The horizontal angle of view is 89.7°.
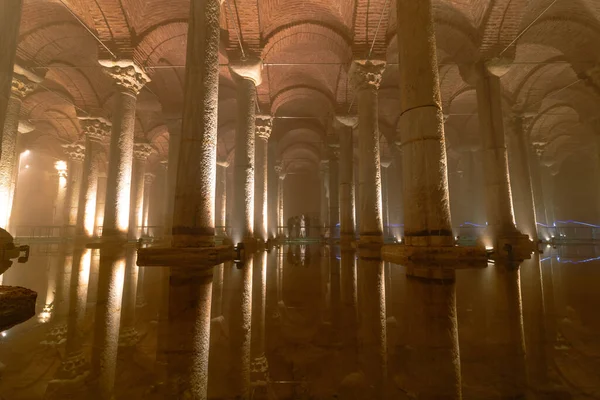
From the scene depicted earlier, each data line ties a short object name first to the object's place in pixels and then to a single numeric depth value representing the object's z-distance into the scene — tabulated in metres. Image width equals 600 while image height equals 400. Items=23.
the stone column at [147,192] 24.38
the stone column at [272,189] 16.08
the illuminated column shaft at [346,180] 12.48
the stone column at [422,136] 4.56
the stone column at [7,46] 3.66
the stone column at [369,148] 8.80
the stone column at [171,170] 12.88
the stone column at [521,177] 10.86
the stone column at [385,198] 17.86
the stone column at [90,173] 12.75
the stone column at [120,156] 9.23
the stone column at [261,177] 12.46
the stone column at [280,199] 21.78
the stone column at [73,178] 16.91
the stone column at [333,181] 16.69
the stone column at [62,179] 20.80
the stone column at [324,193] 22.23
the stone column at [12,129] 8.16
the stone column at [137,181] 17.03
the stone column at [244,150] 9.20
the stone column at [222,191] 22.39
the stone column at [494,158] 8.33
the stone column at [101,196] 19.97
